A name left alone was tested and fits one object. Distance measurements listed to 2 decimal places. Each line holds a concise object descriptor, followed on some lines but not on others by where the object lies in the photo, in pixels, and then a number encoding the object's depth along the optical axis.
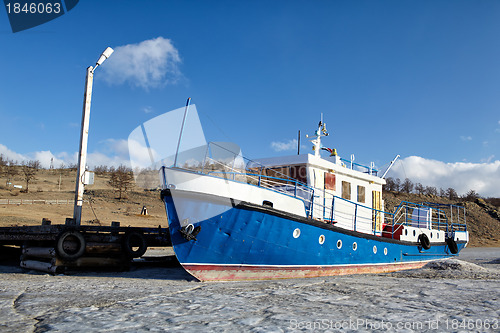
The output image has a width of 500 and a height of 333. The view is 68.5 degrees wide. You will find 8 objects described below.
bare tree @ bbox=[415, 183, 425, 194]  75.12
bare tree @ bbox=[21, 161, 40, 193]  77.12
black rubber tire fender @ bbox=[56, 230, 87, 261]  8.44
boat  7.74
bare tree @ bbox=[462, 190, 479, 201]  70.94
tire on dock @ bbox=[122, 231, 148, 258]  9.45
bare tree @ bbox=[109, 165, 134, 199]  41.81
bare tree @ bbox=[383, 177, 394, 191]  73.68
